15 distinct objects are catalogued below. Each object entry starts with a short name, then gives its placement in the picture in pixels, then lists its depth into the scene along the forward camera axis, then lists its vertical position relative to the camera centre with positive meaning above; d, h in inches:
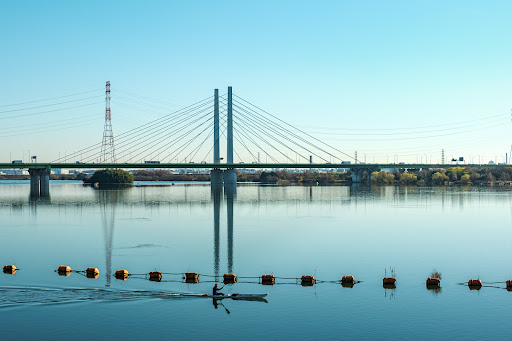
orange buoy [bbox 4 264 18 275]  1351.3 -237.8
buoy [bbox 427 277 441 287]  1212.5 -242.1
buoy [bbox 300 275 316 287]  1237.7 -245.0
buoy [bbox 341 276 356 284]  1239.5 -242.3
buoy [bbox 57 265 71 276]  1326.3 -236.4
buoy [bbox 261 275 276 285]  1248.2 -244.5
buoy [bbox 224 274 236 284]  1255.5 -243.5
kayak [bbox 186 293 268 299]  1118.5 -251.6
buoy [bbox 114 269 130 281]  1280.8 -238.0
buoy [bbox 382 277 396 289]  1218.6 -243.7
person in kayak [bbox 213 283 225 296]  1128.2 -243.7
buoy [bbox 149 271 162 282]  1264.8 -238.0
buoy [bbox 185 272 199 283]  1261.1 -240.3
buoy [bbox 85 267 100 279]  1300.4 -236.9
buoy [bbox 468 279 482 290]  1212.7 -247.6
